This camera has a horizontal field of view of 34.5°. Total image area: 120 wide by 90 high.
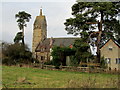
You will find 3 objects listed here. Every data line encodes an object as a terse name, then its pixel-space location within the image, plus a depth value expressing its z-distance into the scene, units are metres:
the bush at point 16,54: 31.73
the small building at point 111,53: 27.61
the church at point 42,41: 49.35
